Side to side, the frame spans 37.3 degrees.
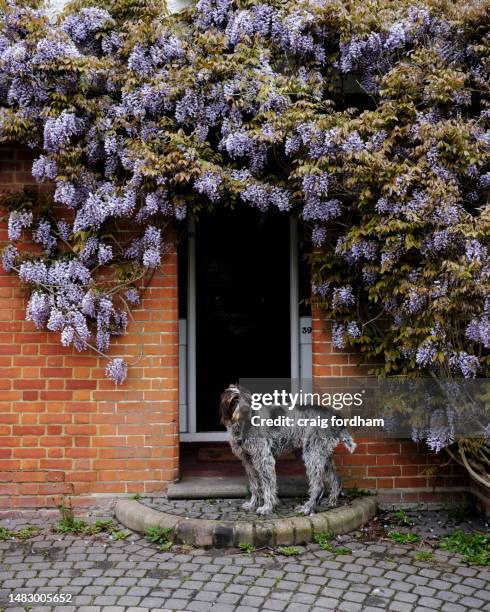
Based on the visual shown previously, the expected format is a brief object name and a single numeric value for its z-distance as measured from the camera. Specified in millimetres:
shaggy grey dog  5730
